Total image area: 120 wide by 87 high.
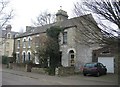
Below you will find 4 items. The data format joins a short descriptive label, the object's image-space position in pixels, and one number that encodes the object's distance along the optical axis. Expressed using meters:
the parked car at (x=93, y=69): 11.14
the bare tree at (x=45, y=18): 25.22
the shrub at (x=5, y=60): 19.53
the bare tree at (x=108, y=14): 6.58
